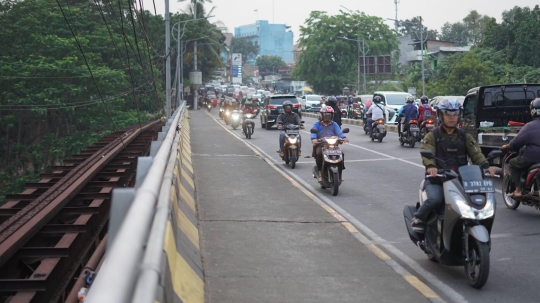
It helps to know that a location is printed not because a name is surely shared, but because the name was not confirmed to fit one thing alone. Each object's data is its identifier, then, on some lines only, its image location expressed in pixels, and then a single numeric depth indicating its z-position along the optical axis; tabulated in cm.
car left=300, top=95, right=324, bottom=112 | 6118
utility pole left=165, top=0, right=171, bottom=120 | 3625
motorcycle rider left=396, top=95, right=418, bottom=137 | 2325
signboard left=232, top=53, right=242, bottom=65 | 16888
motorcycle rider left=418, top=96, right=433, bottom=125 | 2234
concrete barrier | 454
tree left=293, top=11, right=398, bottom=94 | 7775
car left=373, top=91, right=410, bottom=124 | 3541
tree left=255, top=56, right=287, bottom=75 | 17675
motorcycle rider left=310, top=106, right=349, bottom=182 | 1334
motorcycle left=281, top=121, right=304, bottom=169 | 1719
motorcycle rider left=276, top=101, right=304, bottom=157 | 1745
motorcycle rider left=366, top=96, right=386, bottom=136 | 2555
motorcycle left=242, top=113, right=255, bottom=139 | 2920
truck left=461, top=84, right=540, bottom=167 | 1497
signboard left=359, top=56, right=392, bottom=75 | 5961
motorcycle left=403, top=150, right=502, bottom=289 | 625
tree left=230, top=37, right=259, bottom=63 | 19819
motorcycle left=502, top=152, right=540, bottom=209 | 978
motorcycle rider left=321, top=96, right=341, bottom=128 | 2081
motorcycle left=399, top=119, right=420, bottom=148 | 2256
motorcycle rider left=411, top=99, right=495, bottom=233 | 716
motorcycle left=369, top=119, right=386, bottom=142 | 2528
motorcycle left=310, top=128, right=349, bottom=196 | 1259
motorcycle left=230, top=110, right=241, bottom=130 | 3703
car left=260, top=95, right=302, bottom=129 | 3568
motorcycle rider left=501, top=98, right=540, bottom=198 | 974
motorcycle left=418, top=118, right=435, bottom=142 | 2150
